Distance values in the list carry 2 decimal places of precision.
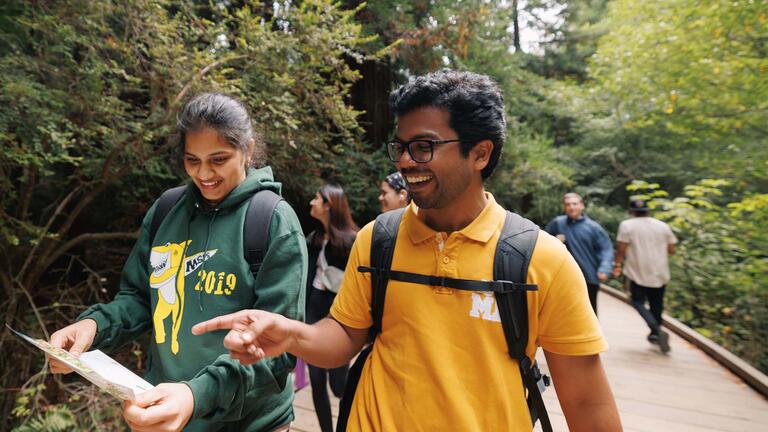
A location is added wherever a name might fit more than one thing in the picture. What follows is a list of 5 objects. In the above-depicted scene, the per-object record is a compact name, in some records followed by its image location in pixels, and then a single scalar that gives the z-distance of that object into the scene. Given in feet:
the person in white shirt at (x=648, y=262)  18.22
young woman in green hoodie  4.71
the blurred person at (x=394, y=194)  11.93
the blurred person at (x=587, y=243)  17.12
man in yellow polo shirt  4.04
